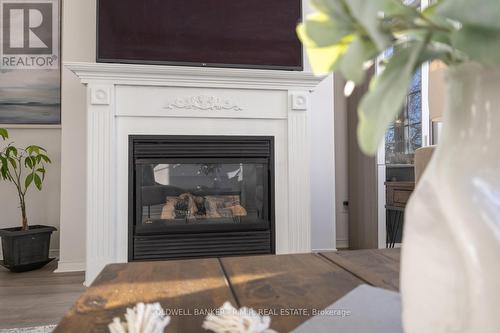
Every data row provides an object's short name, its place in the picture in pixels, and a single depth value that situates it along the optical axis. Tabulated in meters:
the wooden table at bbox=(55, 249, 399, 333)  0.49
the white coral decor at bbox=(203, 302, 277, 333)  0.35
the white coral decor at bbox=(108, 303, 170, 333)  0.37
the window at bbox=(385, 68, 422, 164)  2.77
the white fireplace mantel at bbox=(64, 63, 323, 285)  2.06
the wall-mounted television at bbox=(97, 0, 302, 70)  2.15
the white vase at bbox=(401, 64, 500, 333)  0.25
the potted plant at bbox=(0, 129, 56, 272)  2.28
